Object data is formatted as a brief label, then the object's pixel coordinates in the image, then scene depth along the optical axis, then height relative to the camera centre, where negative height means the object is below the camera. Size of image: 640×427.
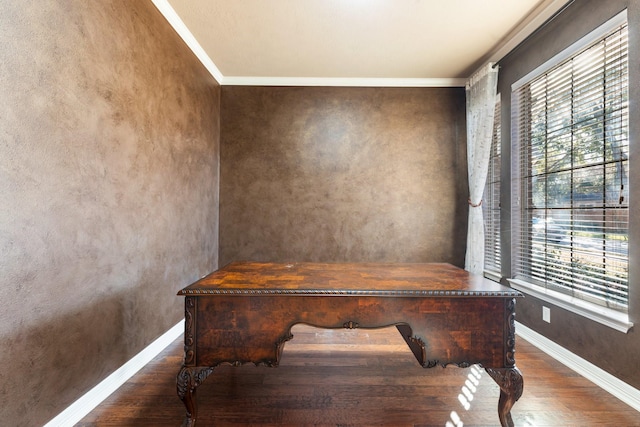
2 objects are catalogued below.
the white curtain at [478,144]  2.88 +0.76
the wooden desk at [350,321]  1.35 -0.50
